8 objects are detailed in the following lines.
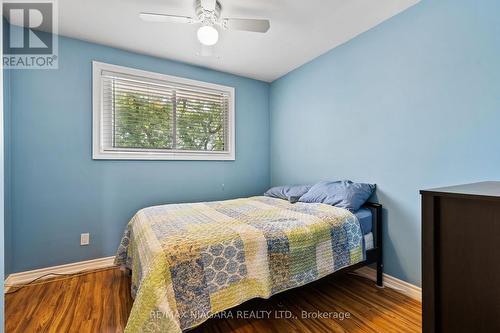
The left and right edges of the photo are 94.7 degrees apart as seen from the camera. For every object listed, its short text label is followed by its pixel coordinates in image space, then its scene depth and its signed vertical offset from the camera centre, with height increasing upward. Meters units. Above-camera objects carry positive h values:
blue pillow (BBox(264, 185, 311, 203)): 2.56 -0.32
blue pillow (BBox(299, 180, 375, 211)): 2.08 -0.28
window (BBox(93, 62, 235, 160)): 2.53 +0.61
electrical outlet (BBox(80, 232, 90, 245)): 2.40 -0.76
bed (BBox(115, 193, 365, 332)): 1.15 -0.56
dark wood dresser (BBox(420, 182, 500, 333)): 0.91 -0.41
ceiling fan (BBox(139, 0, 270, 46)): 1.75 +1.14
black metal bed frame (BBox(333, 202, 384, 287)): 2.07 -0.72
